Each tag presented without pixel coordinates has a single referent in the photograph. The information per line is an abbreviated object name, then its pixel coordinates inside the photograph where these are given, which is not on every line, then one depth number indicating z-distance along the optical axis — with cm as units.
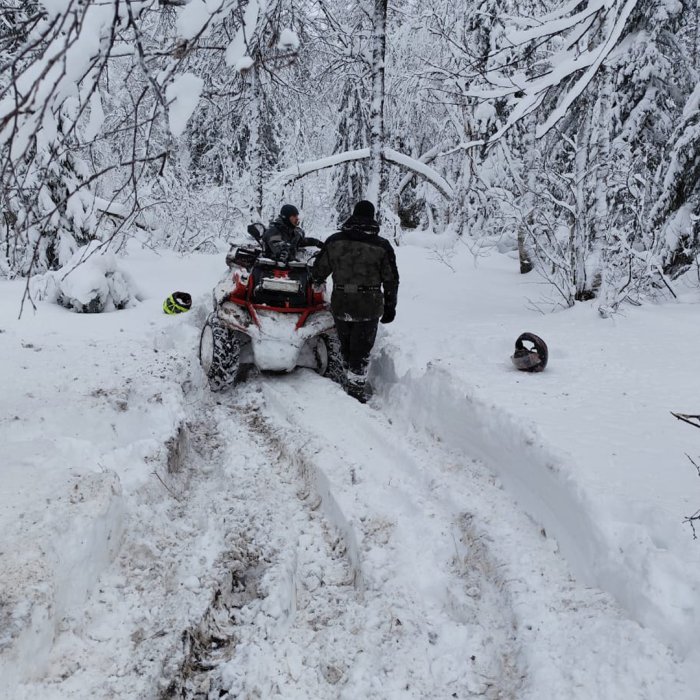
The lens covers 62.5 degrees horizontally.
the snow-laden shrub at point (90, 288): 829
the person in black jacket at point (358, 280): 590
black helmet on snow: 536
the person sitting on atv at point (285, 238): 671
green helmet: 842
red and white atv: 607
